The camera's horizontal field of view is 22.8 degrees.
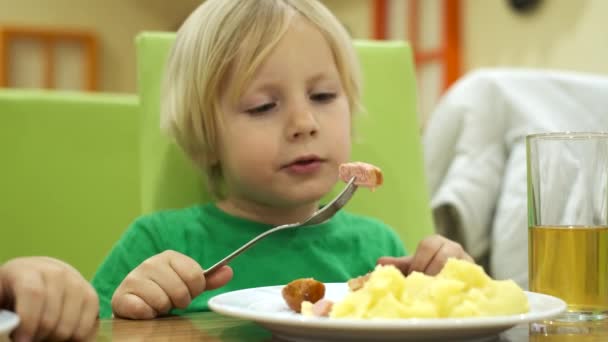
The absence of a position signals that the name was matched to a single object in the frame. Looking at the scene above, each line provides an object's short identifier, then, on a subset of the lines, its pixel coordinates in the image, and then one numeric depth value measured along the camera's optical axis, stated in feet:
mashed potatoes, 3.04
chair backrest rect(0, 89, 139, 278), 5.17
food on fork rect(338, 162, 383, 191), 3.78
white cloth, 7.36
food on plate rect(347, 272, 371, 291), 3.25
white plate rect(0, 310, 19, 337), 2.91
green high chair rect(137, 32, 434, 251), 5.04
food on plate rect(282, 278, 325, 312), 3.27
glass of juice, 3.36
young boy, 4.48
